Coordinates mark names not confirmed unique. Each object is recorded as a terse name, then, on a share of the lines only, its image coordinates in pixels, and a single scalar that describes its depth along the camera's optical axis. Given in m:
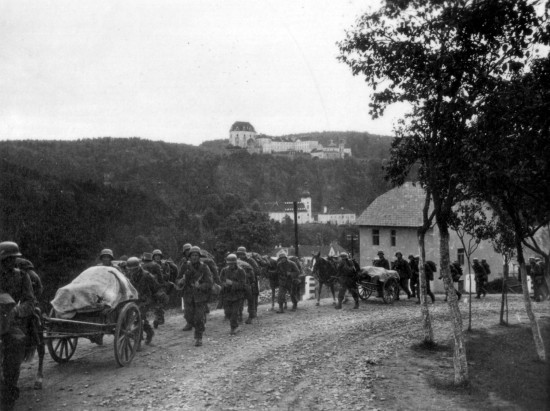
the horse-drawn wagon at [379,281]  18.33
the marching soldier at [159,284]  11.72
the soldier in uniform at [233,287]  12.49
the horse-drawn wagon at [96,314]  8.36
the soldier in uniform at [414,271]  19.47
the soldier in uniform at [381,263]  20.18
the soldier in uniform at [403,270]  19.36
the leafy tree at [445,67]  8.58
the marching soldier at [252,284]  14.10
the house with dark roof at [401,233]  36.09
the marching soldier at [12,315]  6.77
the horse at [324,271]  18.00
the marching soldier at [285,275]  15.71
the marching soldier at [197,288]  11.19
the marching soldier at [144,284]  11.29
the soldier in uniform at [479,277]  21.19
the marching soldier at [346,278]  16.70
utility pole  26.78
